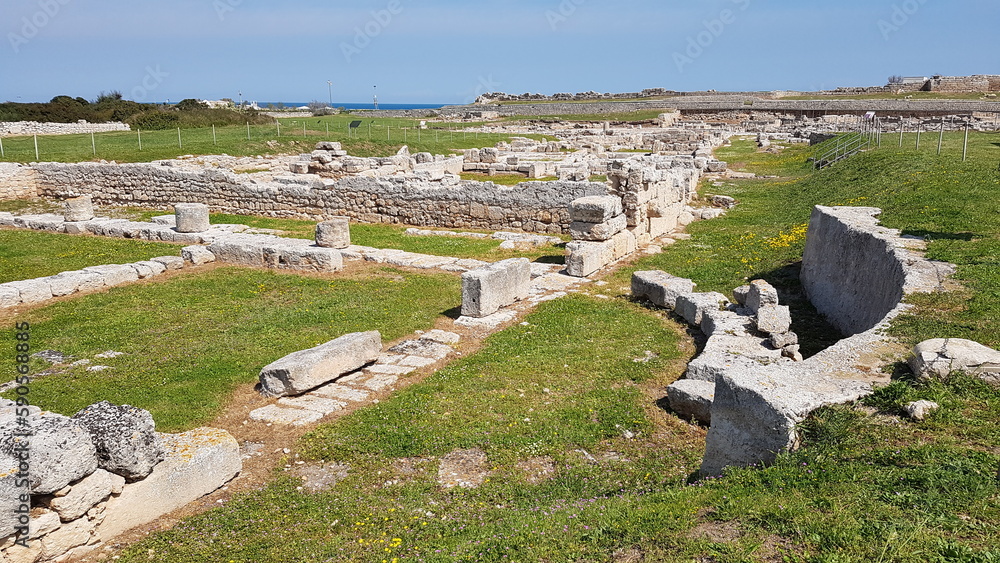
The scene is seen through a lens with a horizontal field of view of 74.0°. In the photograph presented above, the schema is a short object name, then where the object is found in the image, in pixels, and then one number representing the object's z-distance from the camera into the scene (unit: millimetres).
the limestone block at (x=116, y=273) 13422
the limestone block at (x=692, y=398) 7305
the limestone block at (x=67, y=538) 5051
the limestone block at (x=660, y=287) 11570
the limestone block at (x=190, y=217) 18109
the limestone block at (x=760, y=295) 9570
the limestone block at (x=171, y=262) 14805
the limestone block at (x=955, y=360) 5758
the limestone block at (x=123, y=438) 5426
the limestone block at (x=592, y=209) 14750
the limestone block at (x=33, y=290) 12164
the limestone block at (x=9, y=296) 11852
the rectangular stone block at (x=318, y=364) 8180
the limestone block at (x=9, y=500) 4707
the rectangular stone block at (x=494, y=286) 11195
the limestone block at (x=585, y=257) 14109
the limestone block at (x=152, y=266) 14227
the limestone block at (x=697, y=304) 10547
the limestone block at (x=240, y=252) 15281
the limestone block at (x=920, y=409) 5238
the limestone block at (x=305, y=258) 14648
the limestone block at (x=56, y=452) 4918
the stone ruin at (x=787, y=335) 5512
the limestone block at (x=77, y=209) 19281
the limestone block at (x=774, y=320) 9133
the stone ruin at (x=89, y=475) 4867
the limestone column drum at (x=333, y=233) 15720
